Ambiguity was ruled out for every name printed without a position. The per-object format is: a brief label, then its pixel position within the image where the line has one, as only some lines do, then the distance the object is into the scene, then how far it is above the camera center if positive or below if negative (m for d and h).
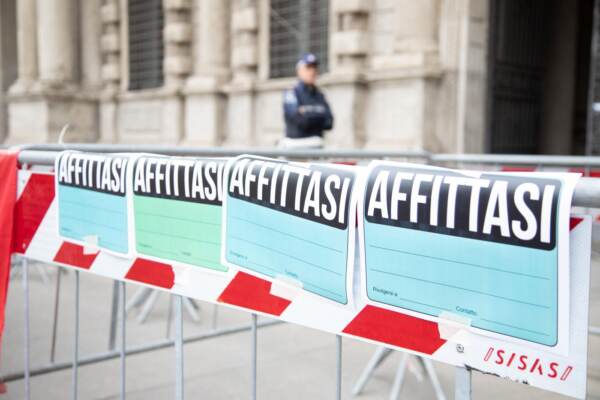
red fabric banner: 3.21 -0.37
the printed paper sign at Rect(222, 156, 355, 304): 1.98 -0.28
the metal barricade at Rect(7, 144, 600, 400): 1.74 -0.17
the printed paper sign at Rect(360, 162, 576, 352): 1.55 -0.27
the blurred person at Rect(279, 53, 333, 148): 6.85 +0.25
